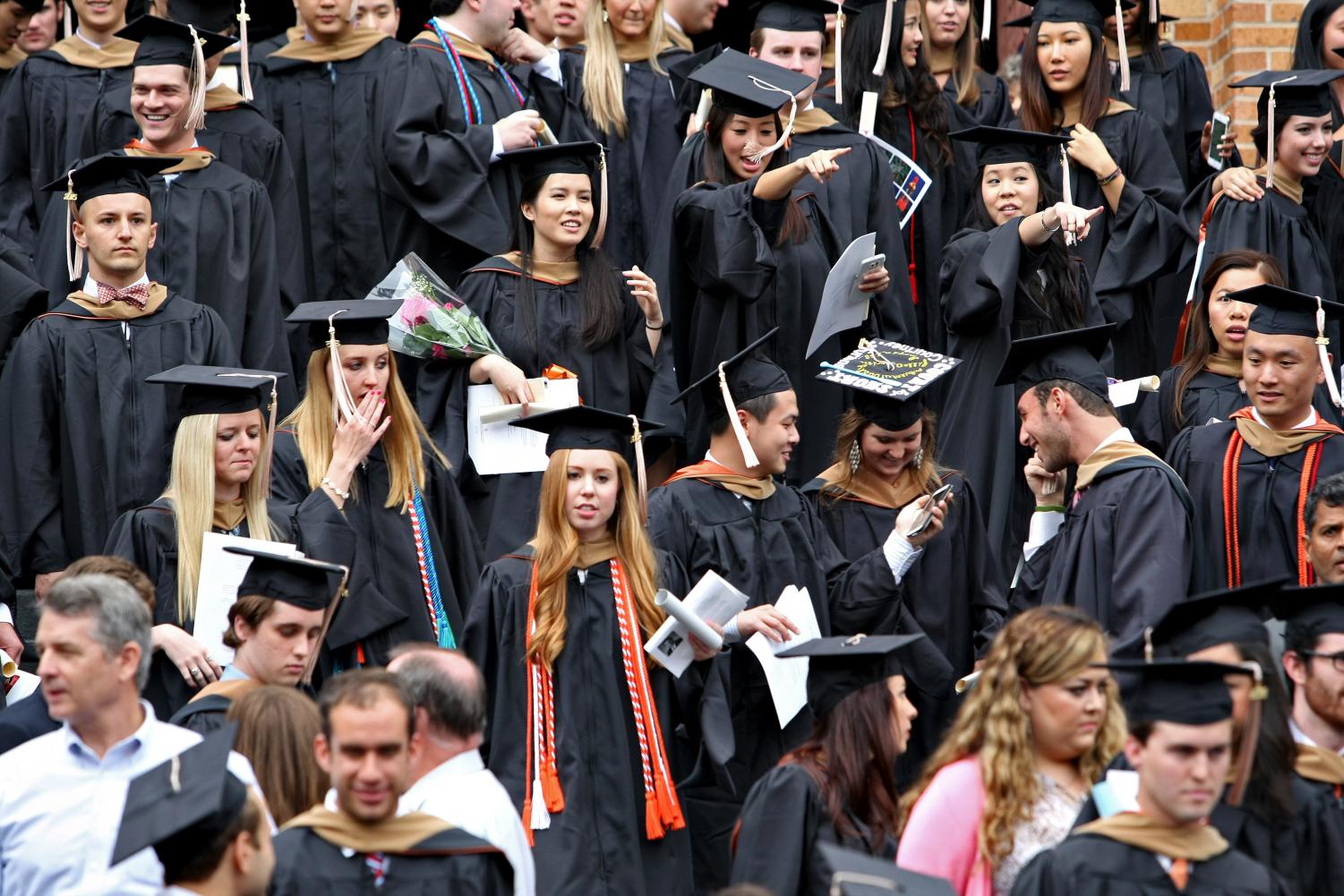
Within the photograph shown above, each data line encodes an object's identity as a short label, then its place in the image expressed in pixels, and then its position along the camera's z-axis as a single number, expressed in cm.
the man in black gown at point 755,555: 1356
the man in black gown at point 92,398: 1476
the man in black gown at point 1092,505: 1276
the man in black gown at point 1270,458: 1382
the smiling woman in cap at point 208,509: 1280
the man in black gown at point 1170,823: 851
